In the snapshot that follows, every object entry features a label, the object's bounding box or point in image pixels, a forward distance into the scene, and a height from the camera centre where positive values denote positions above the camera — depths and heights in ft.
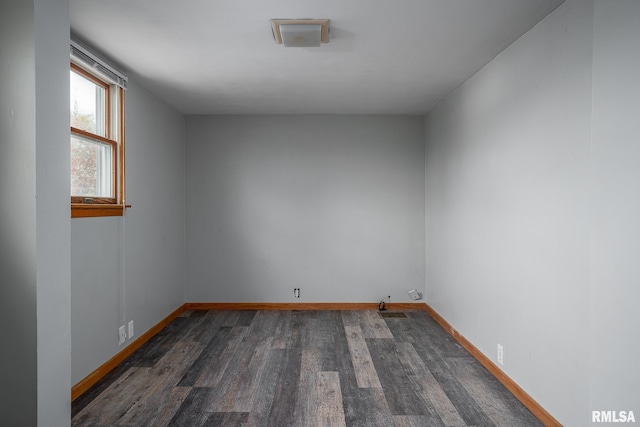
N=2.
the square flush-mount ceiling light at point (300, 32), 8.07 +3.91
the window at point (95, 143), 9.29 +1.72
